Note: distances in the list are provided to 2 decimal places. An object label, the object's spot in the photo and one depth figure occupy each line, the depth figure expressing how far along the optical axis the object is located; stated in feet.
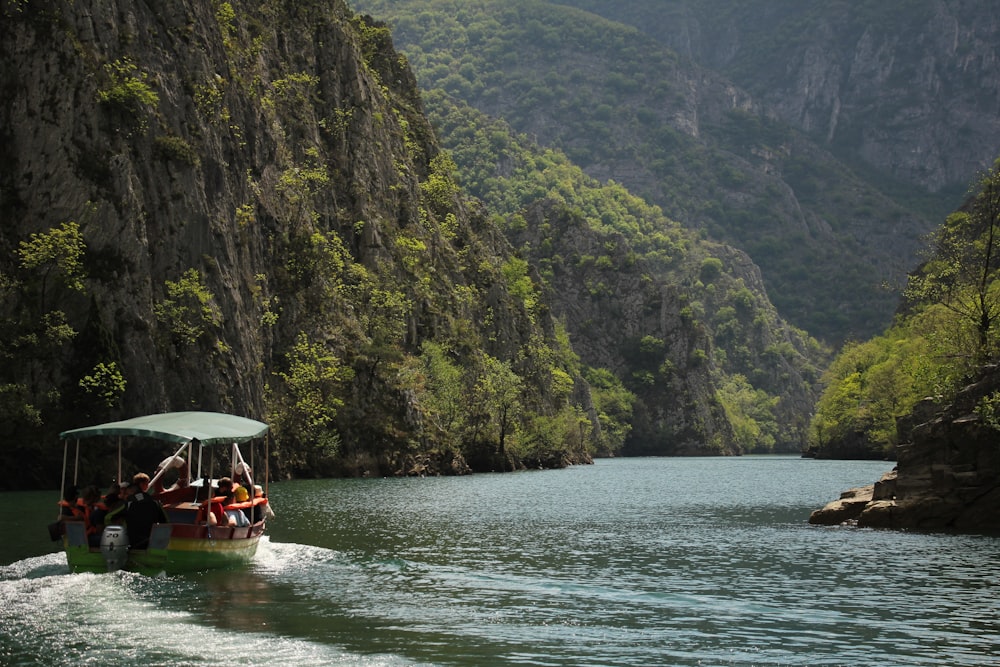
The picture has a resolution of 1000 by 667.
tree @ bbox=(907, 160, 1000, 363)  196.75
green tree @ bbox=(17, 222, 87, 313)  244.01
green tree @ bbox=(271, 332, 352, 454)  315.78
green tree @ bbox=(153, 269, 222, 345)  271.28
